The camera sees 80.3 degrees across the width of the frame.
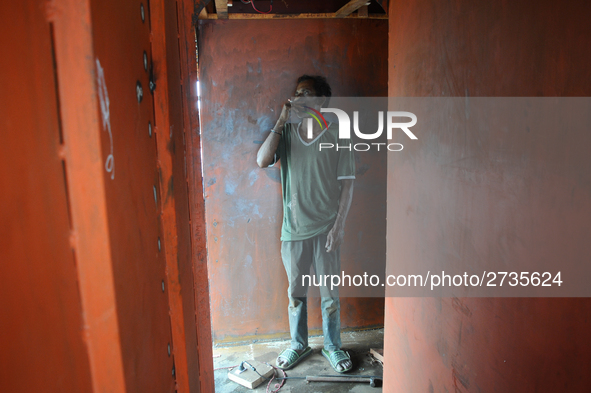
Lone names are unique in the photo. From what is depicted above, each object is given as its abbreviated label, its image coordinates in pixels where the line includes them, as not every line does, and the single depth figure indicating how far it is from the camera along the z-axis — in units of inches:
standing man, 105.0
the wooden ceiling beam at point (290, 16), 107.3
